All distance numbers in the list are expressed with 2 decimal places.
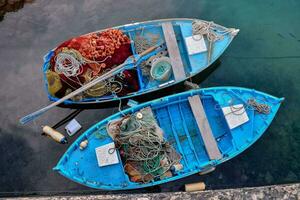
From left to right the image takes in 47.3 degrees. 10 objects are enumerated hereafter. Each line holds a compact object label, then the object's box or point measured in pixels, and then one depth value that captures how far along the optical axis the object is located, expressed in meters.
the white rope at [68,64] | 8.31
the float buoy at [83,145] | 7.68
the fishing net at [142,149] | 7.57
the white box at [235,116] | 7.80
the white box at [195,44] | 8.63
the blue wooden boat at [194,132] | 7.54
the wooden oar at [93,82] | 8.26
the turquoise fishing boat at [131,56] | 8.45
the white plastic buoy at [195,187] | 8.00
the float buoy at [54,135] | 8.65
